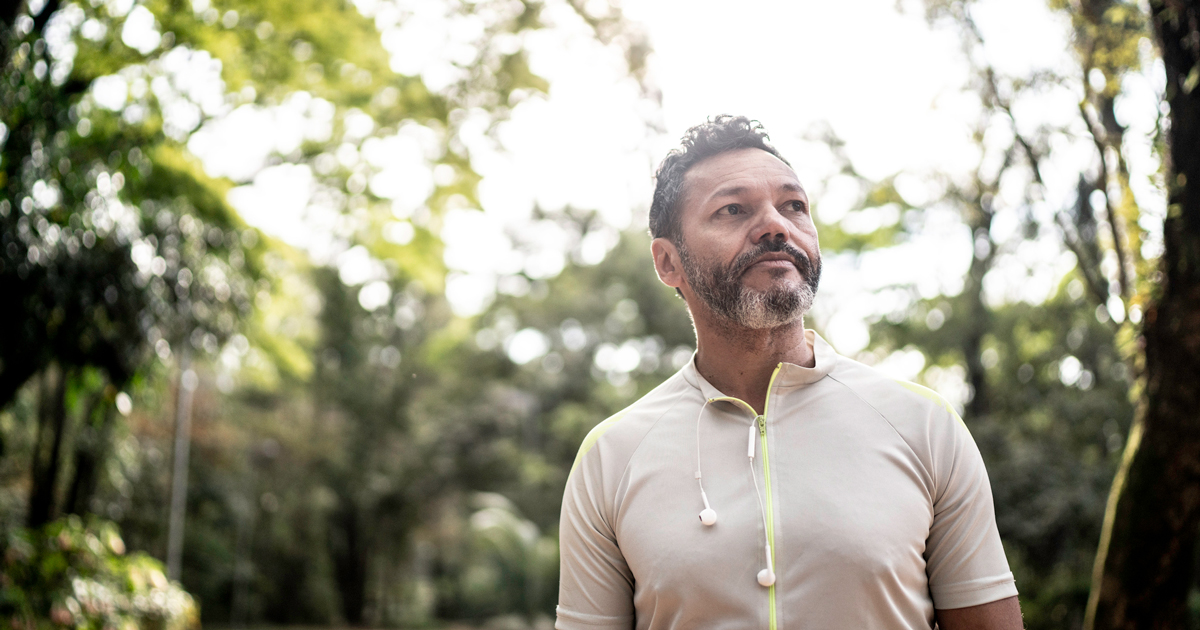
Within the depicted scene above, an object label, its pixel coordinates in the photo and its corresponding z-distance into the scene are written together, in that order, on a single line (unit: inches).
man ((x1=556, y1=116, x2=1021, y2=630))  65.0
